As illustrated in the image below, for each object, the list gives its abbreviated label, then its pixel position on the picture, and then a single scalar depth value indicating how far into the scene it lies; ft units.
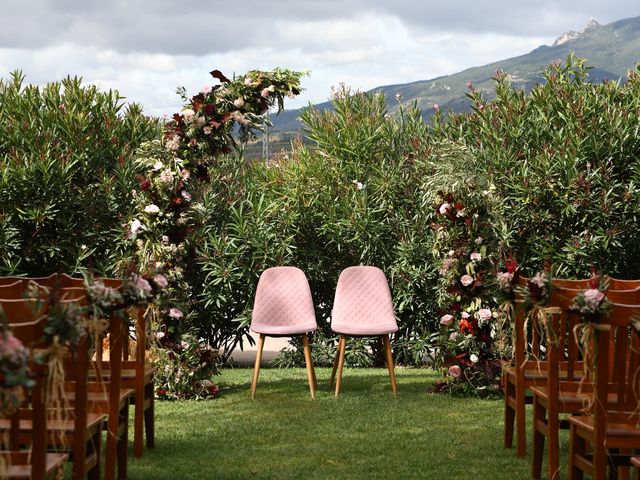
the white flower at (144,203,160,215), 24.23
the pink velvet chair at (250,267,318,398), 25.75
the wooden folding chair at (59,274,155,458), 18.19
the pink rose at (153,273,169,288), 17.43
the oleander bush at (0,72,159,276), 28.28
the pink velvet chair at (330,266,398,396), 25.94
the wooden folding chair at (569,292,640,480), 12.34
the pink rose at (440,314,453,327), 24.70
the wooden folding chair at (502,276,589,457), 17.67
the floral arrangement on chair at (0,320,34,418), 8.81
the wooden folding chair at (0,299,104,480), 13.26
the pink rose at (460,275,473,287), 24.13
